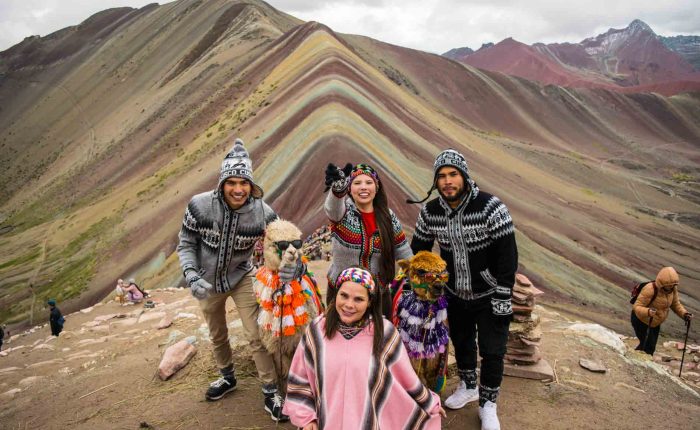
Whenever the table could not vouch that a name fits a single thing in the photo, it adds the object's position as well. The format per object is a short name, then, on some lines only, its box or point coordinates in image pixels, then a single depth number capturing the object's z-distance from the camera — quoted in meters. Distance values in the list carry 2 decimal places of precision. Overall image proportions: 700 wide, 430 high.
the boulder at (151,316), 7.16
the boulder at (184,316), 6.58
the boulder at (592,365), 4.36
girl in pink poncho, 2.49
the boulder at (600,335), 5.08
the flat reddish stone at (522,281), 4.18
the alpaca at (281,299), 3.07
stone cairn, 4.12
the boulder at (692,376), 6.44
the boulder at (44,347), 6.71
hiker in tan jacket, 5.56
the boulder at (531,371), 4.07
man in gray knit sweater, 3.19
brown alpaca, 2.90
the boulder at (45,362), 5.76
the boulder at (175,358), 4.22
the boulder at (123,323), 7.28
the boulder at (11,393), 4.61
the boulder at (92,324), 7.77
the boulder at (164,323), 6.42
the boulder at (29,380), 4.96
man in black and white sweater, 2.97
